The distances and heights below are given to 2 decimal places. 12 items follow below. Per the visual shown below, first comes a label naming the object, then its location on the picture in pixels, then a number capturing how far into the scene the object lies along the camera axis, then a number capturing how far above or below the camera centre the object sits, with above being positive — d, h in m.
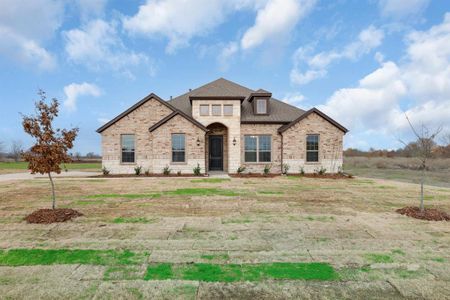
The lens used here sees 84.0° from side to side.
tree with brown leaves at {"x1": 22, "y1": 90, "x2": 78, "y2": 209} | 6.29 +0.29
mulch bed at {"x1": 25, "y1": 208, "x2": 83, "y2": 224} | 6.09 -1.51
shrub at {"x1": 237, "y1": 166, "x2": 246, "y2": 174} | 18.31 -0.95
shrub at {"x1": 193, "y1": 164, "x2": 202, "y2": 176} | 17.21 -1.03
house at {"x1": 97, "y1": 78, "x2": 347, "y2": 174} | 17.44 +1.40
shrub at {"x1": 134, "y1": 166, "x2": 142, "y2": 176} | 17.50 -0.97
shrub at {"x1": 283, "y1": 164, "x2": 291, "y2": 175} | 18.16 -0.88
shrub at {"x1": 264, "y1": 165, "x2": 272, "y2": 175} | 18.20 -0.95
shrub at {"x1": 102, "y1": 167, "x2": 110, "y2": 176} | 17.62 -1.04
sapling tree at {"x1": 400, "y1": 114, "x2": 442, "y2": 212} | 7.06 +0.25
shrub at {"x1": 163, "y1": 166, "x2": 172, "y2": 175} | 17.25 -1.03
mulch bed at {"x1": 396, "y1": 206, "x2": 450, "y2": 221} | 6.53 -1.57
